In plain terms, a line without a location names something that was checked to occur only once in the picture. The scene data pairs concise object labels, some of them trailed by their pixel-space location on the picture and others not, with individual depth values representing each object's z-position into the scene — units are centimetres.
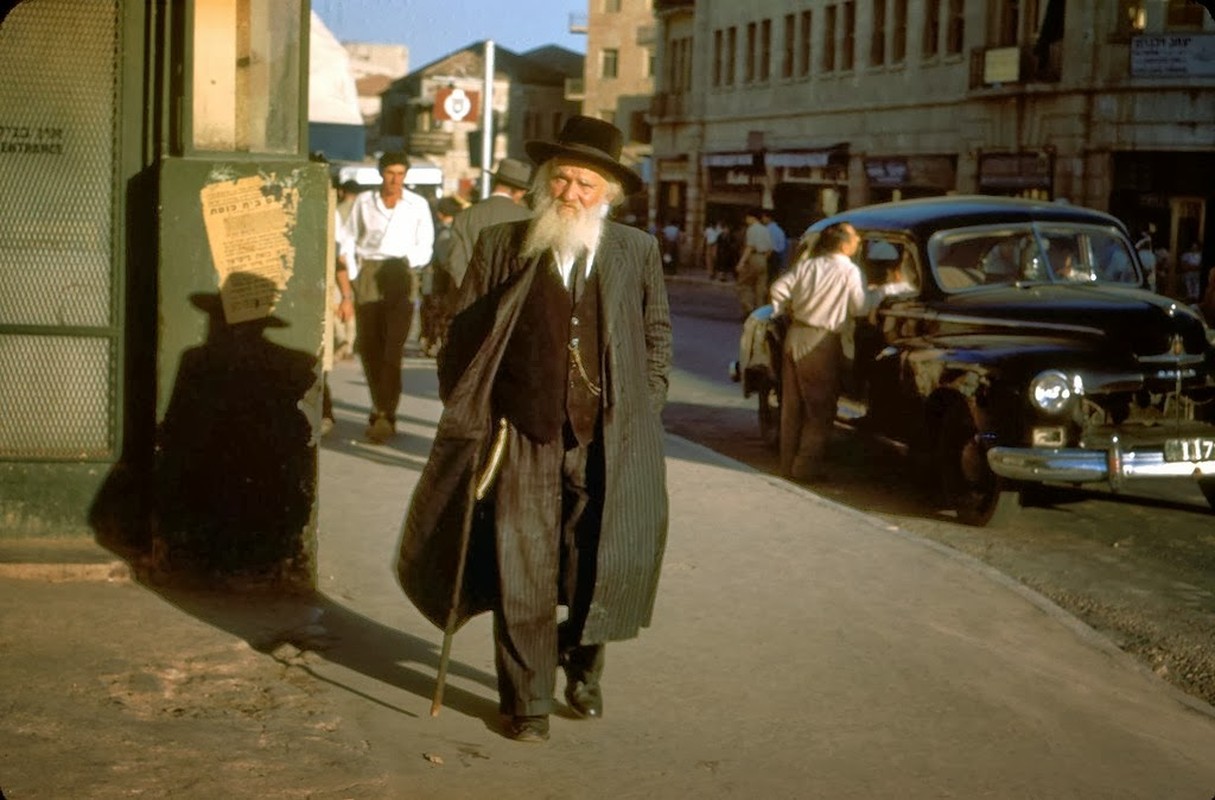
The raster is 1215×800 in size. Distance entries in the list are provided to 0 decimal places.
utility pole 2000
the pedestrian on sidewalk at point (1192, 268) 3712
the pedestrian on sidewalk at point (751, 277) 2758
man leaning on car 1251
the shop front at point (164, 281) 745
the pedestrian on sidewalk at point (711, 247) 6047
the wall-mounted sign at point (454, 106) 2242
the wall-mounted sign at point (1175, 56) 3659
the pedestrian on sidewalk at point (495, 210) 1078
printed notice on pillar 743
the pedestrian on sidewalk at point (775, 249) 3282
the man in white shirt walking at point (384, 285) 1278
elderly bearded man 599
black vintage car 1081
